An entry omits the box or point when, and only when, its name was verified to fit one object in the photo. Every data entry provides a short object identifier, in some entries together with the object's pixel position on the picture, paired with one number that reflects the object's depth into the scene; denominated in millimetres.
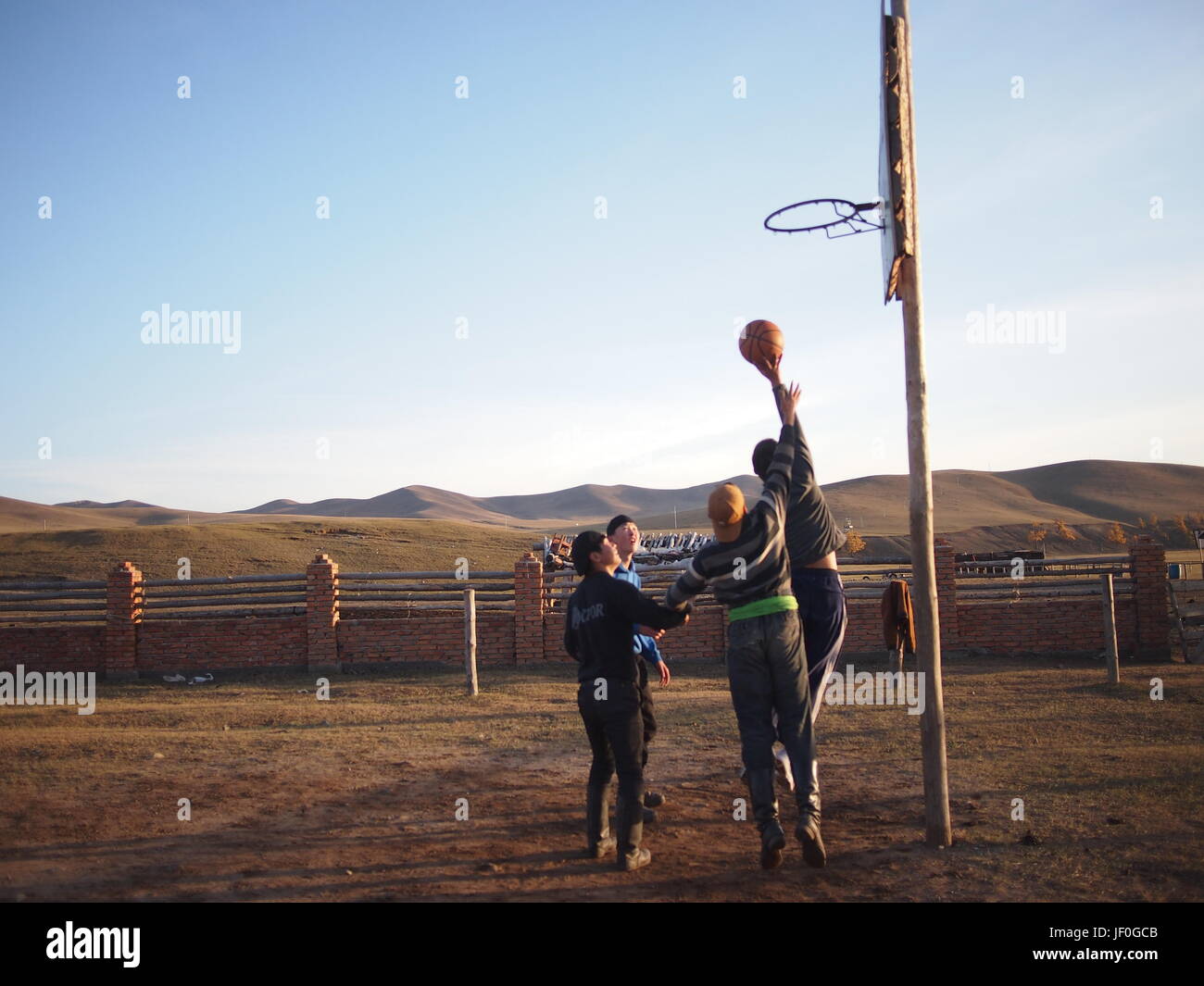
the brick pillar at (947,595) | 13703
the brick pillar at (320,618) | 13555
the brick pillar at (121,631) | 13555
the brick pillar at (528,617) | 13844
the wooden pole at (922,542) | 4785
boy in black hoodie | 4566
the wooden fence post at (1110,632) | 10555
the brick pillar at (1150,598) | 13445
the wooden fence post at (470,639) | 11070
